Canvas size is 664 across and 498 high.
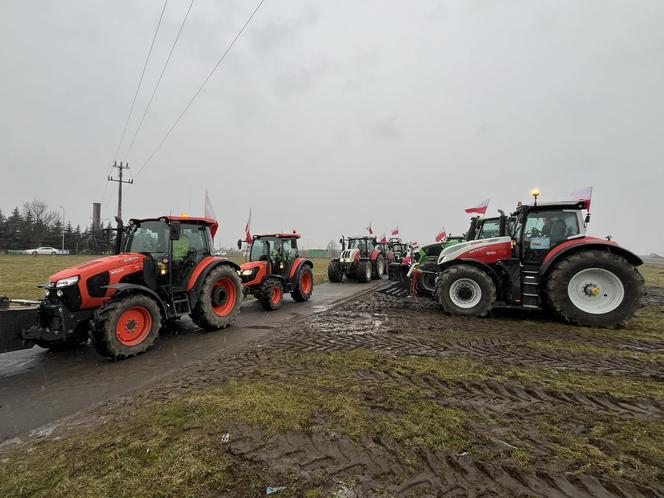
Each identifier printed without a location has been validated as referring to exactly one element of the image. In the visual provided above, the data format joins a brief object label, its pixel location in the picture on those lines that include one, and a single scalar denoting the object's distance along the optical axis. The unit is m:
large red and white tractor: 5.85
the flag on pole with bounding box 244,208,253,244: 10.02
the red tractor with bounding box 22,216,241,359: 4.29
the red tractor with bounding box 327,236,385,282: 15.09
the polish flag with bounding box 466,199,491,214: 10.36
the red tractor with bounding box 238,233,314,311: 8.33
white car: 44.94
